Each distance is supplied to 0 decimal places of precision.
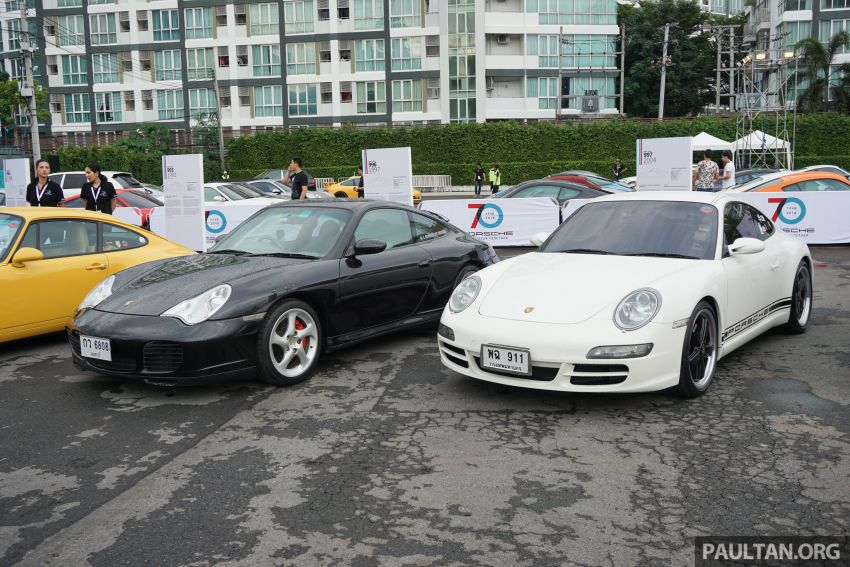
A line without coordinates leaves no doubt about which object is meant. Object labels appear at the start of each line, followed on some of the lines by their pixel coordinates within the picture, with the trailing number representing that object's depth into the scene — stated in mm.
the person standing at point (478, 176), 38938
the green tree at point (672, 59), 62094
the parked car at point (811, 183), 15336
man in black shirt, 13719
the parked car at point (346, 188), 32469
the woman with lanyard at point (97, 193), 11164
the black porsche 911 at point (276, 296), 5438
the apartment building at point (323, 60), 53250
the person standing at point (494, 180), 37812
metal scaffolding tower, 33688
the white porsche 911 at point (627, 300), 4910
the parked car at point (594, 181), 20581
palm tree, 51375
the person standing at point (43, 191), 11219
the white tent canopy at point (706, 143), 38088
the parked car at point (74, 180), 24906
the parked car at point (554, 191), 17500
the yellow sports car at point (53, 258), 6930
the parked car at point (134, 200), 19328
